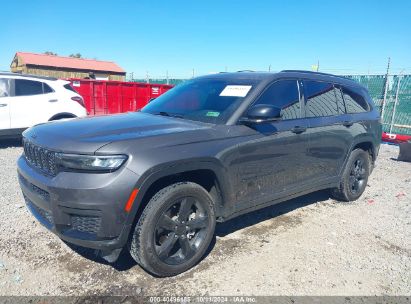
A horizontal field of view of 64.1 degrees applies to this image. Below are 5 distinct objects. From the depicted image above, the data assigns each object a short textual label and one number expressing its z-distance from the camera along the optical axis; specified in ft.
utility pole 36.83
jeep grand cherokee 8.37
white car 24.81
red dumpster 38.52
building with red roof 118.73
